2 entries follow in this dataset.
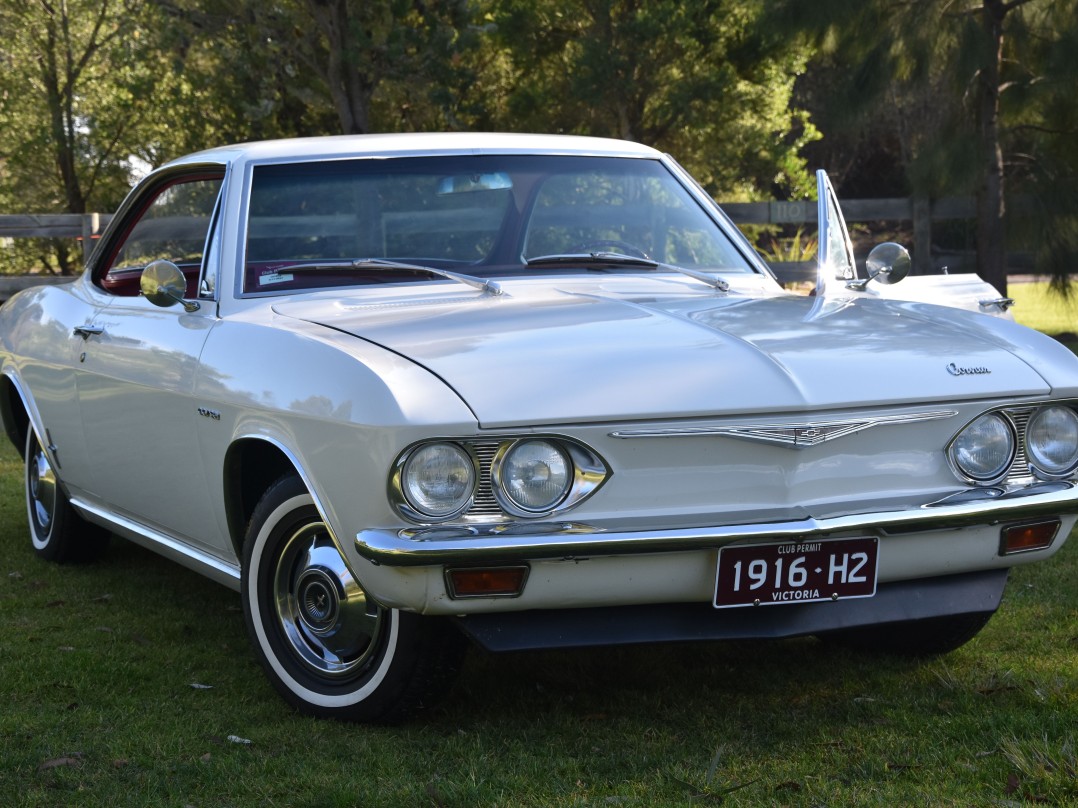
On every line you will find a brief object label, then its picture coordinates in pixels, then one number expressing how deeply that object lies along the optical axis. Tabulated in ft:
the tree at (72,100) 72.28
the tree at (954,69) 44.57
